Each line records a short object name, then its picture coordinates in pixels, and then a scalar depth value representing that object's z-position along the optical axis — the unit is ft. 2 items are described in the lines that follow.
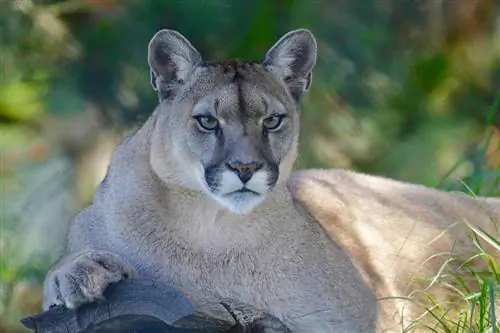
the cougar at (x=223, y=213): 36.42
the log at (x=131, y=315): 34.06
